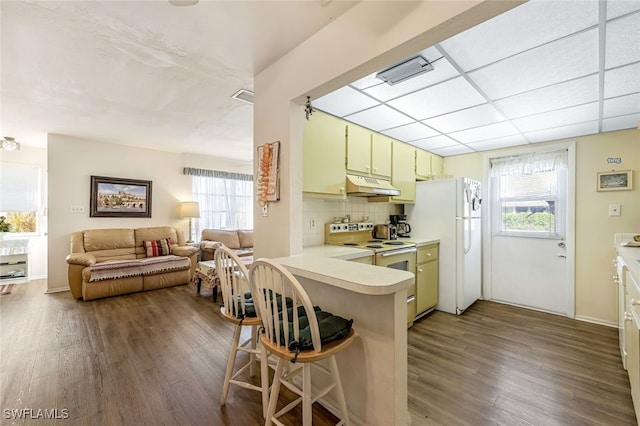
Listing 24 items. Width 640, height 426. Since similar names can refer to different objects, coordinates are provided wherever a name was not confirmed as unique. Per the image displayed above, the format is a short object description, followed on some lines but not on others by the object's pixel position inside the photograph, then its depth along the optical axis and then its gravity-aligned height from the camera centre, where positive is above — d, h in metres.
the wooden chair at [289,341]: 1.17 -0.62
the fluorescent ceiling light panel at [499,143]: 3.37 +0.94
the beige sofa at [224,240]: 5.03 -0.58
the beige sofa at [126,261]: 3.74 -0.78
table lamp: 5.22 +0.03
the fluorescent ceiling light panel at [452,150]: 3.84 +0.94
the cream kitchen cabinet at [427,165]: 3.88 +0.73
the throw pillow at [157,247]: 4.59 -0.64
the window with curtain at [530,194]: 3.46 +0.26
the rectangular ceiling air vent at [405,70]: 1.73 +0.98
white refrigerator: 3.32 -0.24
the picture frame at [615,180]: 2.97 +0.37
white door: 3.36 -0.33
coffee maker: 3.77 -0.19
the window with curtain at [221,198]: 5.74 +0.30
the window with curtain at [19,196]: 4.59 +0.26
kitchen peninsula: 1.29 -0.65
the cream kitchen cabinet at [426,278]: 3.06 -0.80
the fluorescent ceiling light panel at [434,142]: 3.44 +0.95
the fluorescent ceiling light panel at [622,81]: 1.79 +0.96
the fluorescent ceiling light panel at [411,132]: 3.00 +0.96
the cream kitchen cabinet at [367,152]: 2.85 +0.69
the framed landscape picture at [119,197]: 4.54 +0.25
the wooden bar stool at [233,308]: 1.51 -0.59
